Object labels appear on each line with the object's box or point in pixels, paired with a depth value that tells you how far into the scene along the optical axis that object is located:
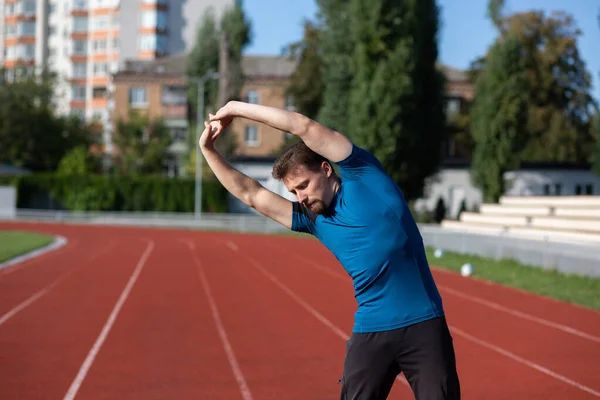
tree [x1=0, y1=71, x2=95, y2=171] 59.94
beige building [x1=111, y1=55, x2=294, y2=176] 60.75
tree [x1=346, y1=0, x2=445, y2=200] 35.50
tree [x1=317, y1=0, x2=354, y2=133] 38.91
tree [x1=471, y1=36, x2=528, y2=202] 41.28
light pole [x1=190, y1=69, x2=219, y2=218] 41.85
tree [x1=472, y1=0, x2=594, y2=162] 52.19
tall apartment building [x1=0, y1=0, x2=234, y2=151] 80.44
